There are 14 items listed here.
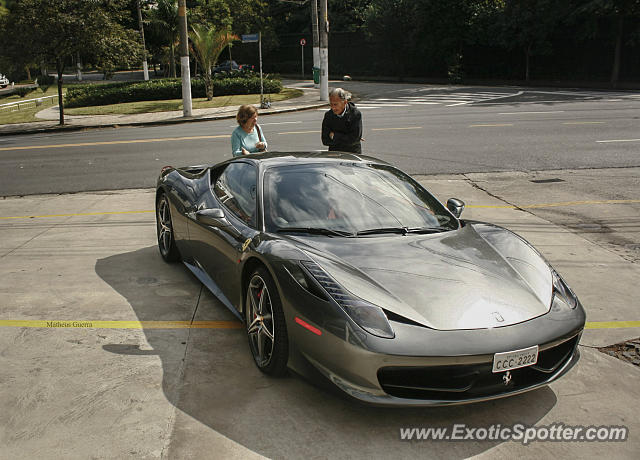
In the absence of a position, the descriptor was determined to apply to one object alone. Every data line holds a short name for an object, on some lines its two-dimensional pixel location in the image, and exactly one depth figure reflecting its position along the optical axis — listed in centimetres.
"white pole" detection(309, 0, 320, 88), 2939
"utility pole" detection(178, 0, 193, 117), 2355
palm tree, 3006
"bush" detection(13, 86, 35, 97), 3985
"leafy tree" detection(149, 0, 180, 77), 4472
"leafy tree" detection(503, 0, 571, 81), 3528
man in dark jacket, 809
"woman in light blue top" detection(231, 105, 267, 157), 768
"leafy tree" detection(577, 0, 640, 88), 3228
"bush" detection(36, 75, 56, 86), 4969
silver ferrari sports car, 332
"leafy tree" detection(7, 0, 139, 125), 2067
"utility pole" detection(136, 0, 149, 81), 4439
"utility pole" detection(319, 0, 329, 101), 2780
